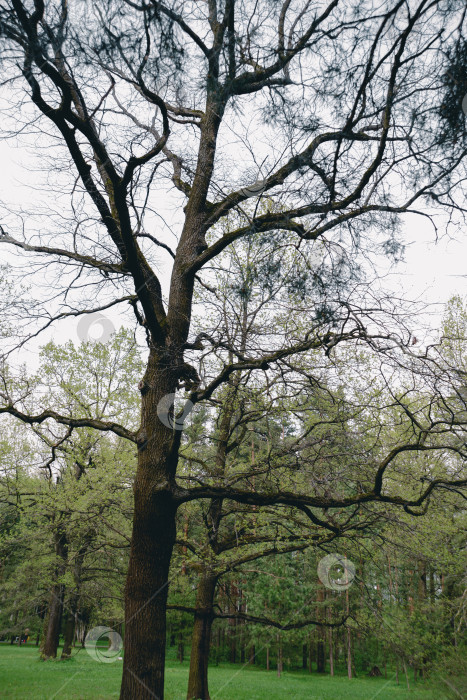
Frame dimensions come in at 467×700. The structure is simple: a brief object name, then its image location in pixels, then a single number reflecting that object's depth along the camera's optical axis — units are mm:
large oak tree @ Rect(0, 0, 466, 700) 3012
